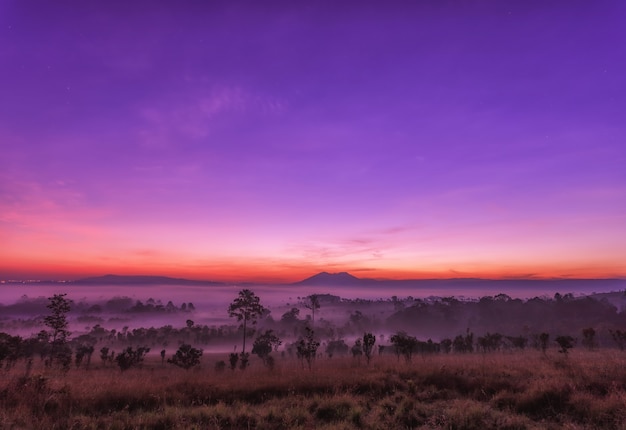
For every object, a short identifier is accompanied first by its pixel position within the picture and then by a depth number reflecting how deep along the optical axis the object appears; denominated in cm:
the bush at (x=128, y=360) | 4925
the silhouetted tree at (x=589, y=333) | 5306
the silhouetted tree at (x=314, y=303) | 15950
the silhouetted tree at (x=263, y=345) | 8348
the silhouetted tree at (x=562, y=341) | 3909
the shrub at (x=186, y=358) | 5356
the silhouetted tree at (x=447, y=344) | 7828
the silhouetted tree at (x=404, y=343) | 3581
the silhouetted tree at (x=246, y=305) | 8812
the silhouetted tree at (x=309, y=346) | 3266
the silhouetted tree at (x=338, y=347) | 12401
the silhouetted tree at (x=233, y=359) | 4858
